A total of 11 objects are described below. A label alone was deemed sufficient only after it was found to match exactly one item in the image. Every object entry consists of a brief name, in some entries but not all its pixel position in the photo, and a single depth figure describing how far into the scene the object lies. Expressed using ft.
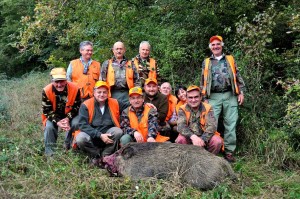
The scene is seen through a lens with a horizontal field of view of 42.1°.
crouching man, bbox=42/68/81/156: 21.11
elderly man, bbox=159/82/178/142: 22.74
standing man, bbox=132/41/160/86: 23.72
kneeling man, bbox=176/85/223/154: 19.95
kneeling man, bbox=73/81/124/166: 20.15
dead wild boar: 16.93
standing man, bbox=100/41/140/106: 23.20
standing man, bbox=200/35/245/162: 22.08
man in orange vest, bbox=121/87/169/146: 20.45
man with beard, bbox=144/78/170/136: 22.50
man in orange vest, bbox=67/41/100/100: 23.43
